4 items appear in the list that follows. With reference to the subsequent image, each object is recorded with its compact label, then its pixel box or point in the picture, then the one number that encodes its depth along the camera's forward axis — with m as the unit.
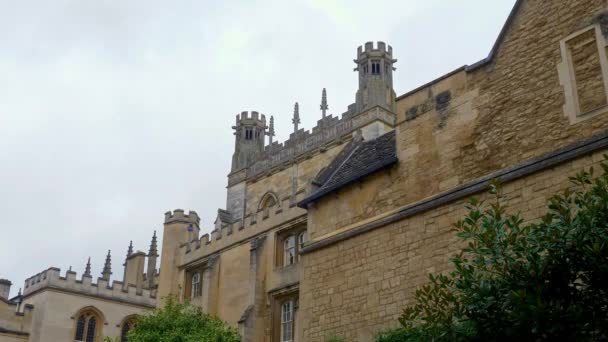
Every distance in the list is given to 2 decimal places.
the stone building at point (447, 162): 13.67
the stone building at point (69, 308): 40.75
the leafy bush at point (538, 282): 8.59
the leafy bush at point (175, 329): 22.47
